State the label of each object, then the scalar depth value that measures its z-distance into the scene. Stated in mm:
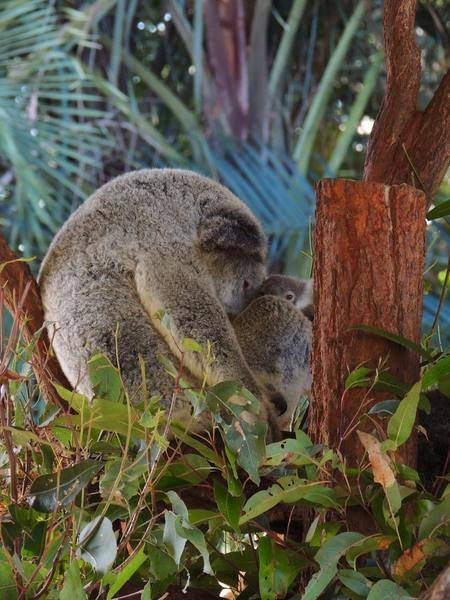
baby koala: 5219
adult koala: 4719
